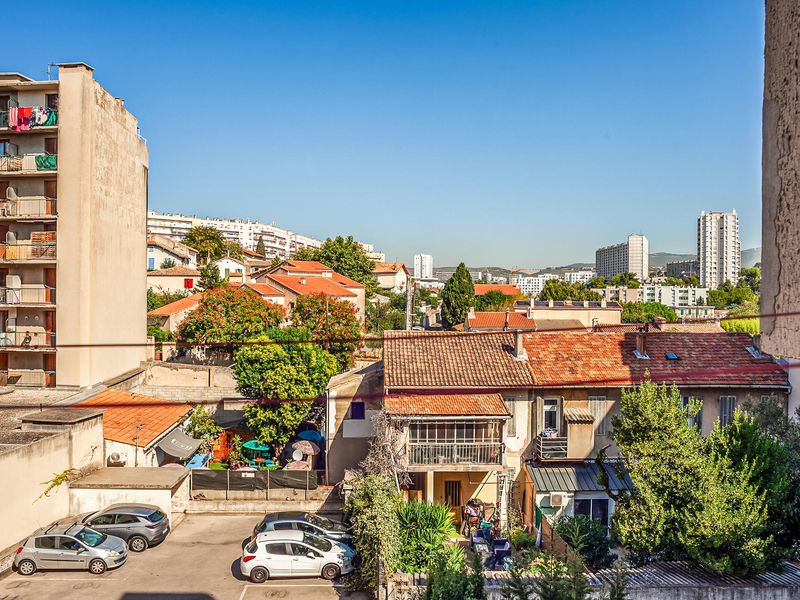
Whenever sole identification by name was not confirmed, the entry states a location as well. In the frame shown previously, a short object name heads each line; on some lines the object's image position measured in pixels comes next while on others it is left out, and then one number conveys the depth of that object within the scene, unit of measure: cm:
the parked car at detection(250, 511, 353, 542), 1705
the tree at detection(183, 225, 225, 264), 8488
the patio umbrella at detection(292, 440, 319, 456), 2423
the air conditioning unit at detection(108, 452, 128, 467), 2102
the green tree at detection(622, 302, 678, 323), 7519
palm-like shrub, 1495
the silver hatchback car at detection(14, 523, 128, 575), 1598
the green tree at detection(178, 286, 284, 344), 3578
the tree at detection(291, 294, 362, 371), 3844
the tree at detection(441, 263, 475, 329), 7744
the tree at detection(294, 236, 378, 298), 7488
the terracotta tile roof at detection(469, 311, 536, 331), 5737
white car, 1576
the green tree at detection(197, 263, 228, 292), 5481
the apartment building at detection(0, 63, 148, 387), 2494
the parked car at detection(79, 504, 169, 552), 1753
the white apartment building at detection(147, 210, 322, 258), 15450
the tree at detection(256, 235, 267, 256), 13138
